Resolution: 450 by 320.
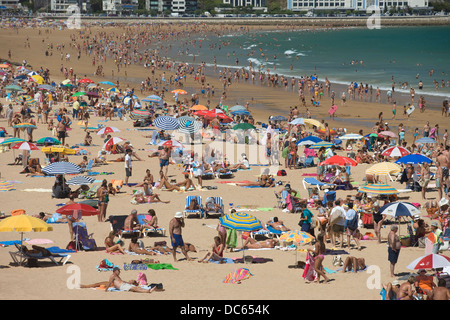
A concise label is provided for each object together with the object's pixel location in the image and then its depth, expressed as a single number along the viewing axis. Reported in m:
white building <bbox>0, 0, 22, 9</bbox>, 173.98
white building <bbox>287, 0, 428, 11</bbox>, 189.75
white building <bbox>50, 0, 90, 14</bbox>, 177.00
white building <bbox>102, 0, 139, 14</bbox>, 175.65
